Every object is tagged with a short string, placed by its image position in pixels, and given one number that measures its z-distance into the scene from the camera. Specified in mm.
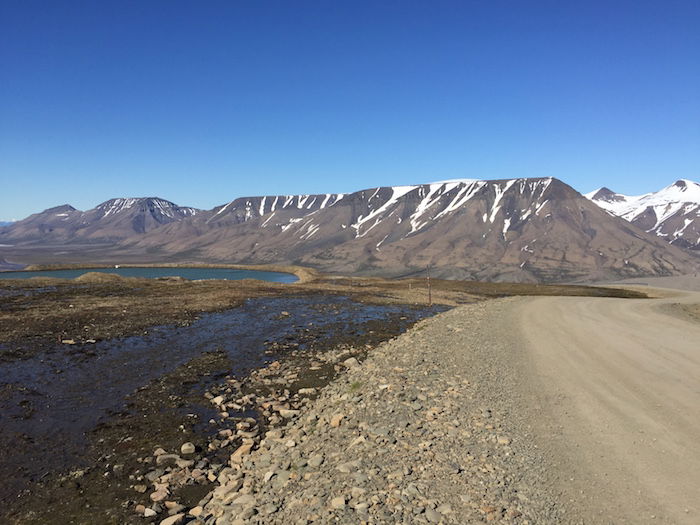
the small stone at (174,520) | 7887
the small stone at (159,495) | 8852
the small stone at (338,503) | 7184
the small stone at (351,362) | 19078
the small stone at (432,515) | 6699
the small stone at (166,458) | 10500
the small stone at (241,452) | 10383
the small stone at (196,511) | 8133
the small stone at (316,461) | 9097
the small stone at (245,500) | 7881
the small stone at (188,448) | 11000
